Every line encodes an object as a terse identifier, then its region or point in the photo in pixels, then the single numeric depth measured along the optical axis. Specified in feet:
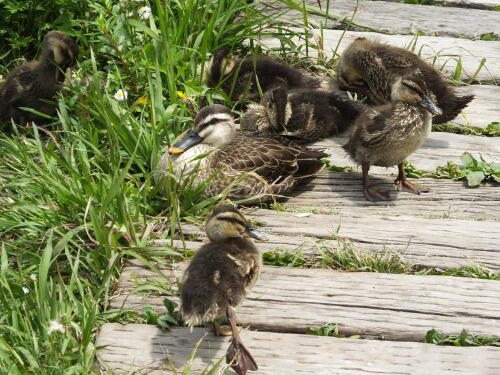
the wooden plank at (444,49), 24.02
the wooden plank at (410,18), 26.27
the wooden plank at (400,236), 15.92
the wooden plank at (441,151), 20.30
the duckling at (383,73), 21.09
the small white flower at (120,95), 20.89
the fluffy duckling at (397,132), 18.95
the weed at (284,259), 16.01
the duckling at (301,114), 21.25
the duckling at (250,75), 22.85
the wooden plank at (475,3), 27.99
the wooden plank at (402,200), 18.17
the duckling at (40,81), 22.00
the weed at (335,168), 20.40
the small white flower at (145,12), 22.36
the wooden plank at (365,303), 13.98
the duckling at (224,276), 13.19
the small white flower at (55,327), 12.92
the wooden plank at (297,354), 12.97
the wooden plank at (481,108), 21.95
